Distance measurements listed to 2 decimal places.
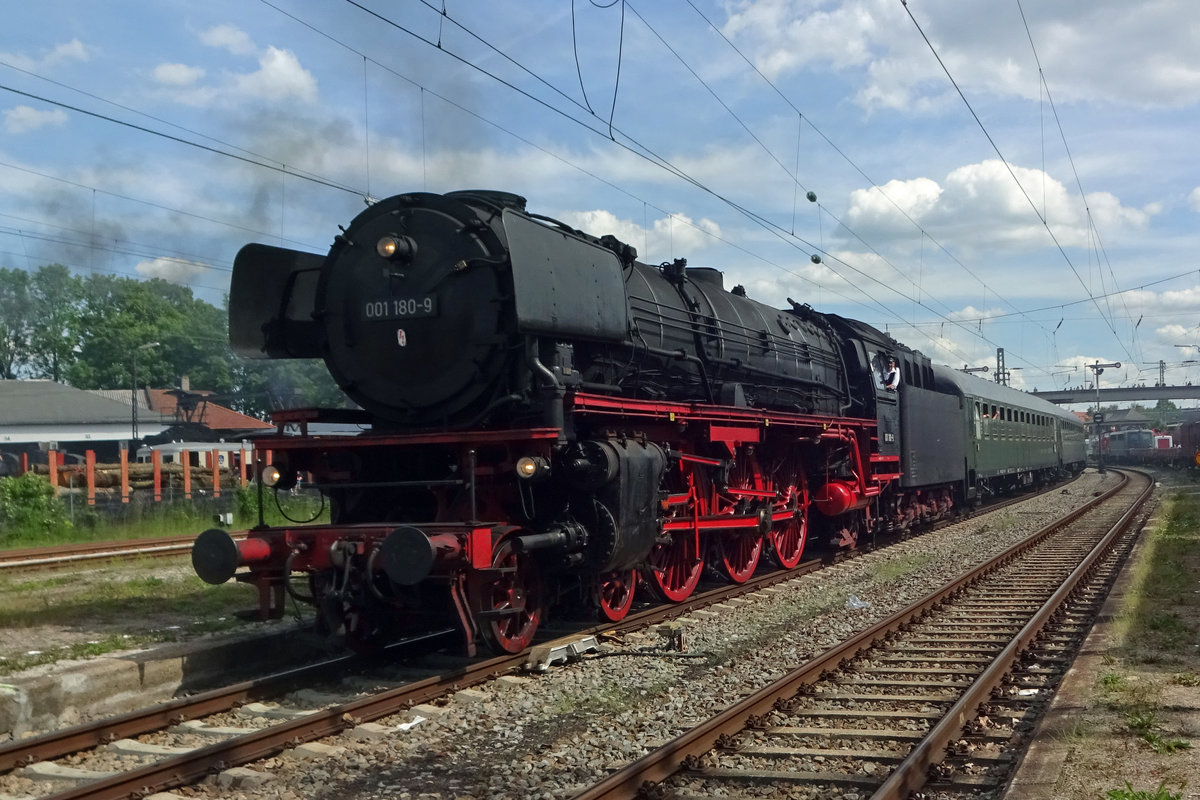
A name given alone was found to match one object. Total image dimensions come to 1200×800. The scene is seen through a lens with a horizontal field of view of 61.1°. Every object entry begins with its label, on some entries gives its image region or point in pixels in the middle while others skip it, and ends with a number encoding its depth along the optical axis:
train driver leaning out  16.41
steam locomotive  7.26
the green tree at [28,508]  17.83
